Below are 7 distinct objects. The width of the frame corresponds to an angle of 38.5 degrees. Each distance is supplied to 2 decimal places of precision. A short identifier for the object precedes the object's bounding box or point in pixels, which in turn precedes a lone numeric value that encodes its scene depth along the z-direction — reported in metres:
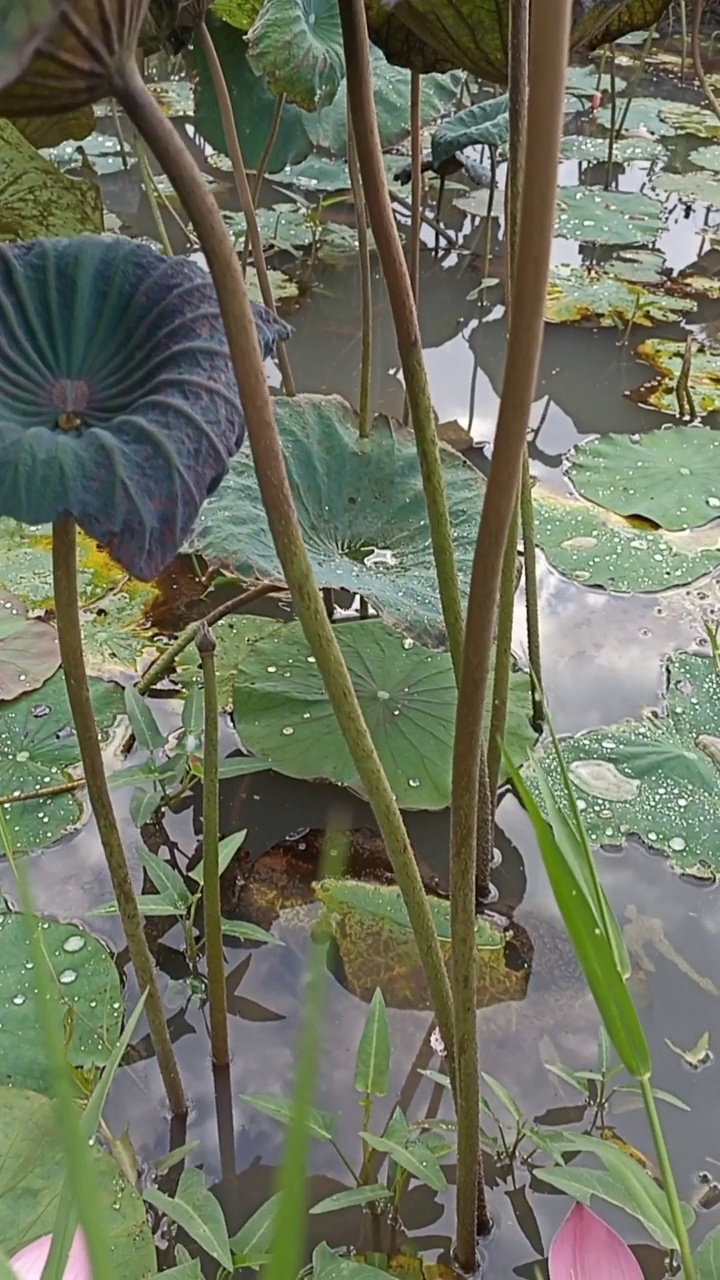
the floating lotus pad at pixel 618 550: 1.34
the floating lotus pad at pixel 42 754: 1.00
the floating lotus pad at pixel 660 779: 0.99
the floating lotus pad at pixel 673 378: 1.79
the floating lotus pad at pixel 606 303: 2.07
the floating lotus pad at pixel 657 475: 1.47
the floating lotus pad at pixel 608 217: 2.38
